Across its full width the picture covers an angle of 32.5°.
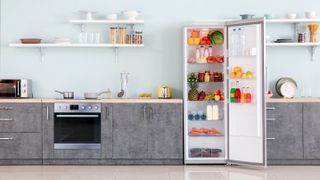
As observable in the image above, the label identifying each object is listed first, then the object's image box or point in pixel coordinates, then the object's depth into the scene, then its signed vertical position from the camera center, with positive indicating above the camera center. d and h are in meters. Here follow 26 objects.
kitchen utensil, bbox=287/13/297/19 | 8.53 +1.21
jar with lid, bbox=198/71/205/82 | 8.44 +0.26
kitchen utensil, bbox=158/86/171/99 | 8.52 +0.01
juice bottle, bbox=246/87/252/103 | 8.08 -0.08
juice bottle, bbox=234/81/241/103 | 8.18 -0.03
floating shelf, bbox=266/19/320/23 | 8.47 +1.12
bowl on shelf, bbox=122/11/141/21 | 8.55 +1.23
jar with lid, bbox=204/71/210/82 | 8.41 +0.24
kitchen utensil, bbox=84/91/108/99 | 8.41 -0.04
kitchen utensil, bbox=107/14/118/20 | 8.59 +1.20
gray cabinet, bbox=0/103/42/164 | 8.23 -0.63
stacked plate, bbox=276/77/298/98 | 8.55 +0.07
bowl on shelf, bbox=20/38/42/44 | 8.55 +0.82
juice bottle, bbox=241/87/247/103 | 8.11 -0.06
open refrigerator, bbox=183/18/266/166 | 7.99 +0.01
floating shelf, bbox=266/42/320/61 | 8.48 +0.75
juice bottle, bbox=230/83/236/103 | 8.24 -0.02
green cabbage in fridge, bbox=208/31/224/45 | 8.35 +0.85
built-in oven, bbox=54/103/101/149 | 8.23 -0.50
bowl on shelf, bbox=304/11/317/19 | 8.52 +1.22
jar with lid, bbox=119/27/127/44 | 8.59 +0.89
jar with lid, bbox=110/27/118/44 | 8.60 +0.91
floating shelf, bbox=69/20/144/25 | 8.52 +1.11
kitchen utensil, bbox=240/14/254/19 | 8.41 +1.18
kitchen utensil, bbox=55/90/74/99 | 8.46 -0.03
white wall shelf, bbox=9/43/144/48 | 8.52 +0.74
